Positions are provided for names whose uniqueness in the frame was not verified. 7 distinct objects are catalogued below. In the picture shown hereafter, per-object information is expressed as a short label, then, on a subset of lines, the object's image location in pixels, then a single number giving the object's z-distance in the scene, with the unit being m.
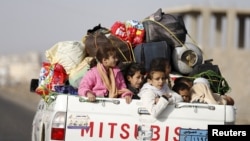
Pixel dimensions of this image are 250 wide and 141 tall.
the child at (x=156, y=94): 10.34
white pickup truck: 10.30
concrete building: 64.69
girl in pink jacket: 10.88
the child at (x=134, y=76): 11.37
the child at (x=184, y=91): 11.25
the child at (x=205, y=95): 11.14
